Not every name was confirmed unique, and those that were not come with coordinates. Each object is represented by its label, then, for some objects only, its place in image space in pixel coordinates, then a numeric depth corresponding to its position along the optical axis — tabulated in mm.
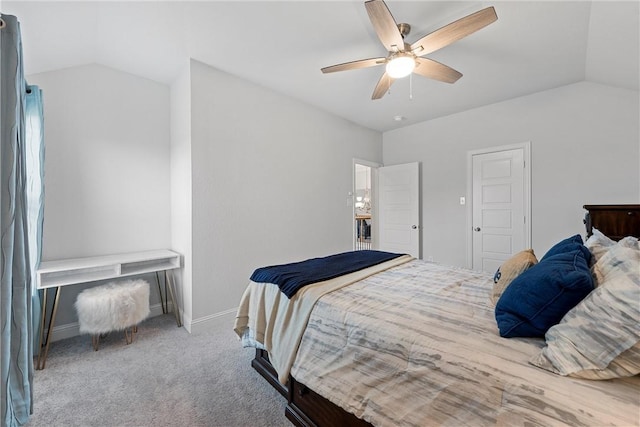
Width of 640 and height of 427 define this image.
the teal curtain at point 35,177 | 2086
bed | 828
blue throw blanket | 1760
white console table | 2141
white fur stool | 2215
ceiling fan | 1605
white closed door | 3594
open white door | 4543
